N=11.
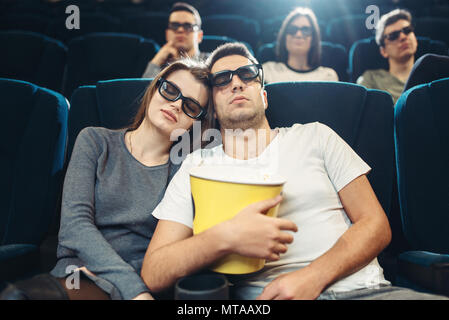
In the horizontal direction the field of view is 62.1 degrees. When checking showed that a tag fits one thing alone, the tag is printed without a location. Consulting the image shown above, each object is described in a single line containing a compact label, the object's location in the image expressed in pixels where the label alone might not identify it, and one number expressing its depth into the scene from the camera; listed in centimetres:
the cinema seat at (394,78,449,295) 89
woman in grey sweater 73
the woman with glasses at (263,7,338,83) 196
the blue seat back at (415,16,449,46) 260
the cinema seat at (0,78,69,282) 89
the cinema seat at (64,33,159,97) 189
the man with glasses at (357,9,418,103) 192
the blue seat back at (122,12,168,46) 275
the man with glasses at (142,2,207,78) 188
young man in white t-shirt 65
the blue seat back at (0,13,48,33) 283
